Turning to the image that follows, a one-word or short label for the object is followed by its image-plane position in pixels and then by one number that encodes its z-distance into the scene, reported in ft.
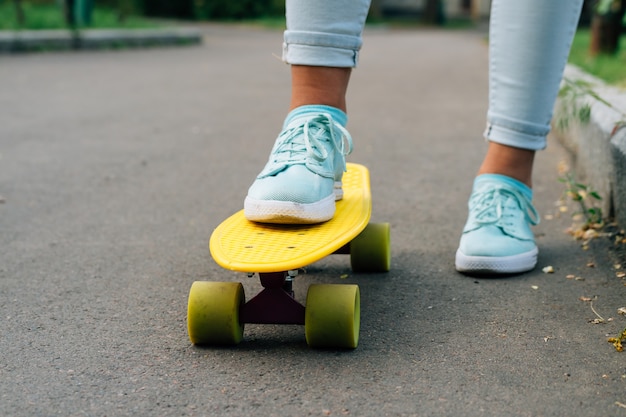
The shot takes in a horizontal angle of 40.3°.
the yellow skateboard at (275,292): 5.58
